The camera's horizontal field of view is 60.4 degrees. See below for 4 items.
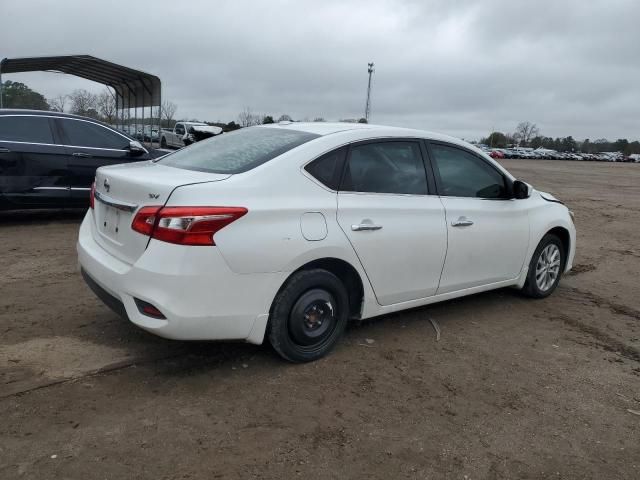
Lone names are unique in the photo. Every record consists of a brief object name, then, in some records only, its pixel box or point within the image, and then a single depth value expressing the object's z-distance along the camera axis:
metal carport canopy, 14.70
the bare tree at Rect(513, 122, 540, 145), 120.62
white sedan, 3.11
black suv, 7.36
